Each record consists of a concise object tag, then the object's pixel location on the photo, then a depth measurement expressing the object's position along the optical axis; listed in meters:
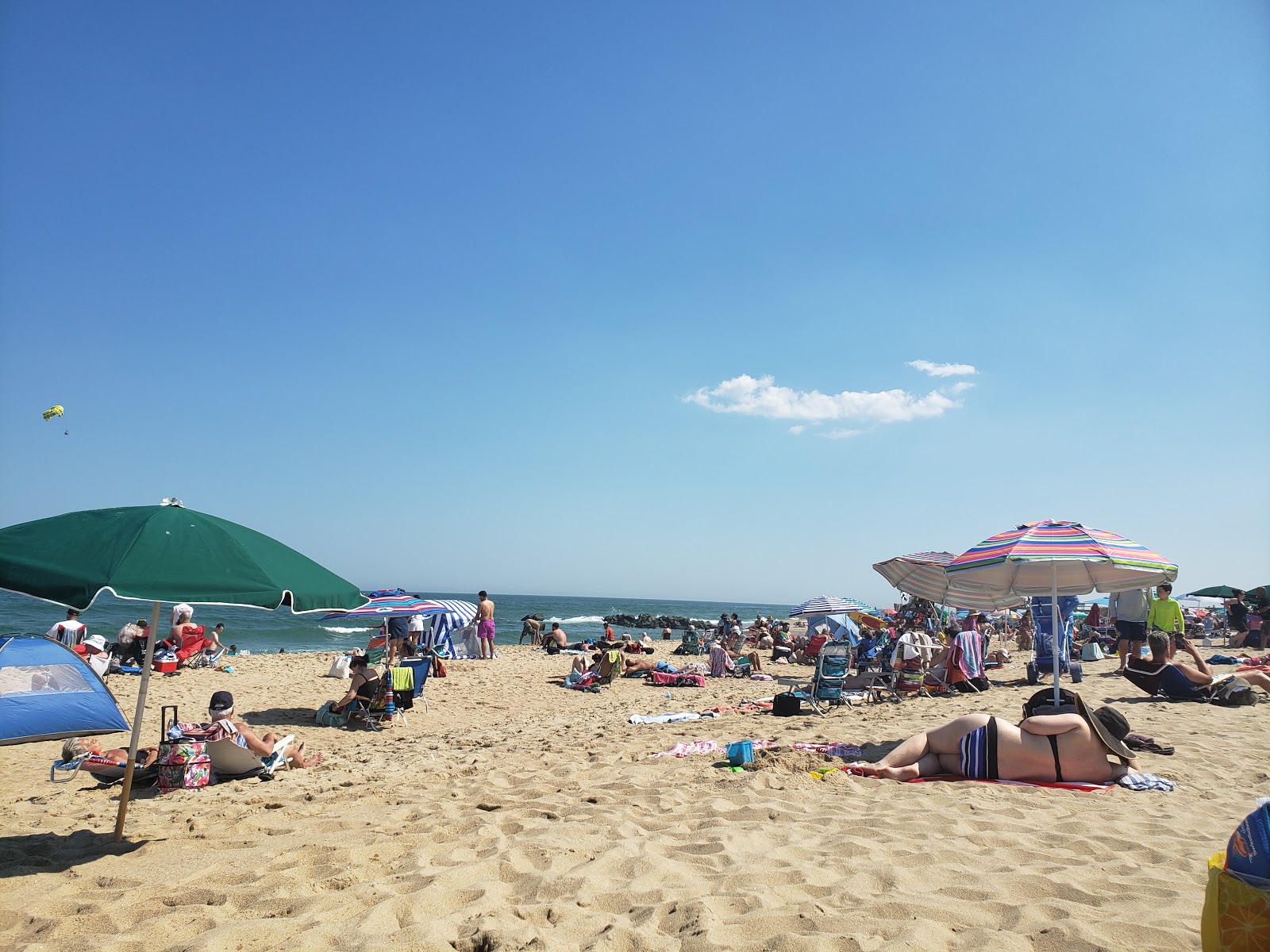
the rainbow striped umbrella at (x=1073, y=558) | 6.00
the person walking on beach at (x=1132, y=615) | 11.94
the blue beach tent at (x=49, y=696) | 5.27
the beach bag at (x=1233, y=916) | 2.01
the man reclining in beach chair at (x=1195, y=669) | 8.66
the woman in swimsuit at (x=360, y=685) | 8.89
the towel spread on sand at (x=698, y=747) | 6.38
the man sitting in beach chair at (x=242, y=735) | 6.06
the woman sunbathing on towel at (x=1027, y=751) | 4.99
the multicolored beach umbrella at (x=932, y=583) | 10.17
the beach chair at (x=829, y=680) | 9.48
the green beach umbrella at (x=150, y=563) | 3.36
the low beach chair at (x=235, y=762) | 5.86
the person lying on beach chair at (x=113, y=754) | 5.61
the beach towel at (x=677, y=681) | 13.60
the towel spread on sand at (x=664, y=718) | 8.79
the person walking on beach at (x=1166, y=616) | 9.93
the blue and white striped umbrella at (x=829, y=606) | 18.31
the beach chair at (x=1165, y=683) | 8.66
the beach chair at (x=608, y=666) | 13.53
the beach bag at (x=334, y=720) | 9.07
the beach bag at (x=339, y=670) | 13.34
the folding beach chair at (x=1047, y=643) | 11.73
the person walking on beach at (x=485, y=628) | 17.80
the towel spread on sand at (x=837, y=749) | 6.09
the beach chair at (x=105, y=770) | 5.57
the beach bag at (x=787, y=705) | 8.95
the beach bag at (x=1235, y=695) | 8.27
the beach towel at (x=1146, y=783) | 4.80
